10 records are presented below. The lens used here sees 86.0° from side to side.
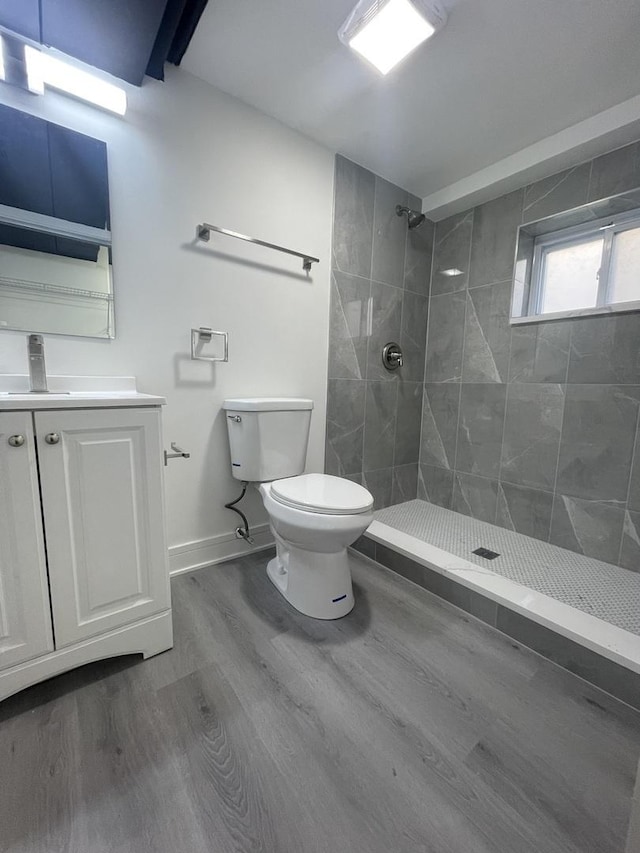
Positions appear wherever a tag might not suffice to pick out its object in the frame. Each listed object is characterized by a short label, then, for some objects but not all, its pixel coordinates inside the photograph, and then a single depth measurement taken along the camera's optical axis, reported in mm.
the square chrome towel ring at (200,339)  1475
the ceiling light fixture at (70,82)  1098
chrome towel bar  1413
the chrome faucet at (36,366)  1028
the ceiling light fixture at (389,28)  1065
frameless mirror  1118
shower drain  1685
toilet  1185
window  1644
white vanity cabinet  846
